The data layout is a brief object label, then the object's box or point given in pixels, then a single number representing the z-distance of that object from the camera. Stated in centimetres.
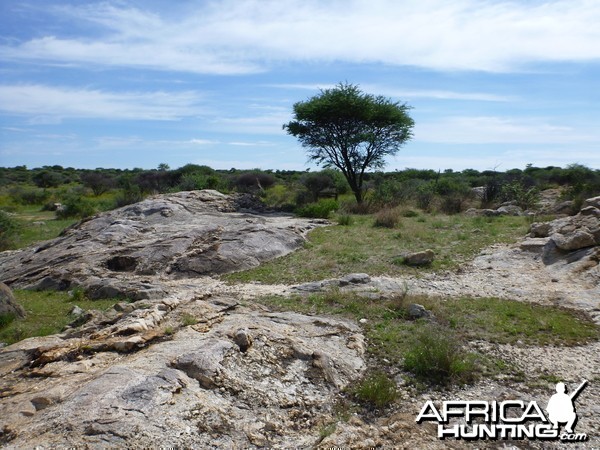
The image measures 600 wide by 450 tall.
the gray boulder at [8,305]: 800
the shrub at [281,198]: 2193
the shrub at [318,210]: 1850
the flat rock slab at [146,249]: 1098
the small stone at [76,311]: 819
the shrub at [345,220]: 1684
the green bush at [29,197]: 3356
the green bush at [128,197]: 2358
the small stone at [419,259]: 1104
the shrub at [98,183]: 3812
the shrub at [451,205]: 2145
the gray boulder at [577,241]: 1077
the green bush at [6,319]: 780
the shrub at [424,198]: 2239
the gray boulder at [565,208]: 1762
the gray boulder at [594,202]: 1357
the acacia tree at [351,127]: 2288
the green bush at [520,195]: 2117
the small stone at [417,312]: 751
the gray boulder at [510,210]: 1952
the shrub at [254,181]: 3228
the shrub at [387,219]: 1631
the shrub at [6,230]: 1688
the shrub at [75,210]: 2498
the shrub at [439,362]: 556
